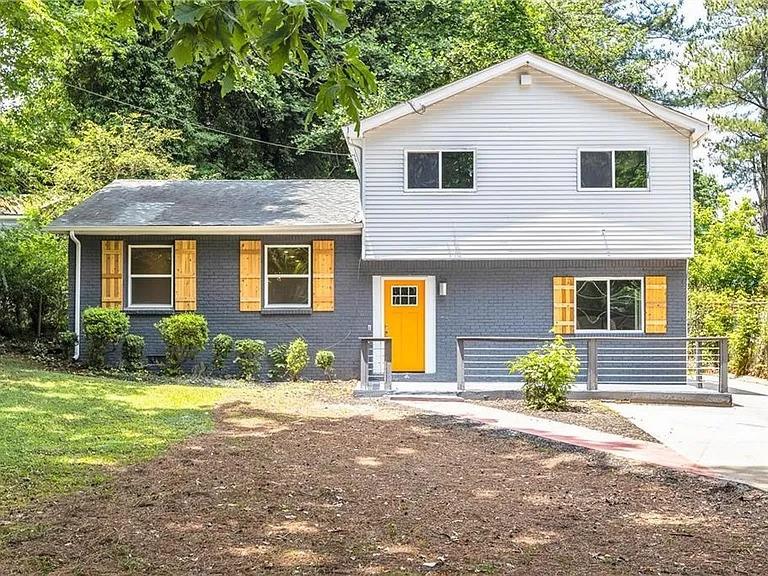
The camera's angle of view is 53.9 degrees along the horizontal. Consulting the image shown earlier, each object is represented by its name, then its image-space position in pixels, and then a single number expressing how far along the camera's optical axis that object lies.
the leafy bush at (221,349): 14.41
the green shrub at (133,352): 14.23
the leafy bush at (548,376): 10.80
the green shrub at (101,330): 13.91
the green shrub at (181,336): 13.92
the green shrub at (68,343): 14.41
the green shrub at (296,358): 14.40
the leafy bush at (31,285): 16.42
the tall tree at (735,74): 30.81
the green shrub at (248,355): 14.38
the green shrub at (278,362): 14.59
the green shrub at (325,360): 14.38
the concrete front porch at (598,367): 13.05
